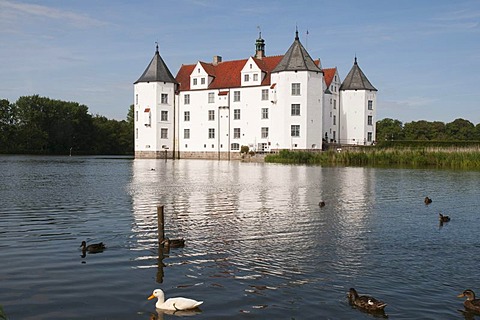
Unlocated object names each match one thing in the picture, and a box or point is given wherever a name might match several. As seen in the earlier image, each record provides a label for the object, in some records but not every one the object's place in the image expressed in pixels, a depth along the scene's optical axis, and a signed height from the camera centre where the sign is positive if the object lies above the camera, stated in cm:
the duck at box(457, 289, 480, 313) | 653 -184
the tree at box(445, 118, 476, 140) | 9631 +418
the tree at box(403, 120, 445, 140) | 9301 +416
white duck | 649 -183
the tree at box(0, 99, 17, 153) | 7562 +329
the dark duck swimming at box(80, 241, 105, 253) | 954 -170
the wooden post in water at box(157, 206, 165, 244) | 1010 -136
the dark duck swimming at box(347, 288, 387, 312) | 650 -185
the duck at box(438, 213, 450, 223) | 1326 -164
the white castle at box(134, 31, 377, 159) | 5525 +515
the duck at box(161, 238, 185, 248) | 988 -167
